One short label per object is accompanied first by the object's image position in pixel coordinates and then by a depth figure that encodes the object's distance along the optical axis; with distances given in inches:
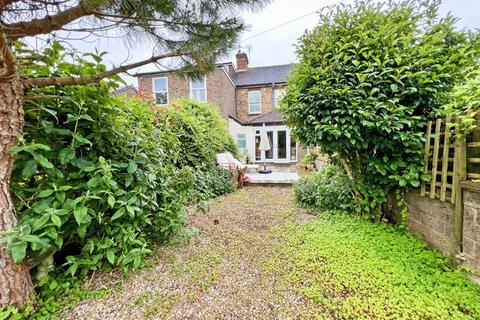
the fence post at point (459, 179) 77.4
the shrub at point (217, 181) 218.5
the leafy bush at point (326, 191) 138.8
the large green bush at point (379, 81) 93.5
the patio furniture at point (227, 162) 258.4
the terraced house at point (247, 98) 459.5
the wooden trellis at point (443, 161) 78.8
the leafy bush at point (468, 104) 69.9
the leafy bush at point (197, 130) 217.0
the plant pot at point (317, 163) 339.0
